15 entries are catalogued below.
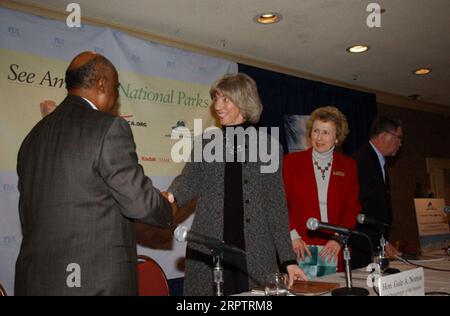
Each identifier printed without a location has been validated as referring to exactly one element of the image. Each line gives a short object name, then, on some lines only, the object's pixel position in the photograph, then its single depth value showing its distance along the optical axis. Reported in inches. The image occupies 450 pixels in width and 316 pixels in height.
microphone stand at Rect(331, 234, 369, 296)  61.8
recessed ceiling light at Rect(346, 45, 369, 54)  157.9
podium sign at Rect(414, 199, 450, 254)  196.7
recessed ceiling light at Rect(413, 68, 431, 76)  190.9
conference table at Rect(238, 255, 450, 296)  66.3
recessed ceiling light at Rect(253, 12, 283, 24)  128.3
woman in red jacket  102.5
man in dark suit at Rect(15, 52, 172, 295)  54.7
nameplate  51.9
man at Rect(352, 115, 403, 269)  114.2
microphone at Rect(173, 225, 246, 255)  47.2
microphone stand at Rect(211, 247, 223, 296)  52.0
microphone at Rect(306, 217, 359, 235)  61.7
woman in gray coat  80.6
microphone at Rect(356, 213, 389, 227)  72.8
